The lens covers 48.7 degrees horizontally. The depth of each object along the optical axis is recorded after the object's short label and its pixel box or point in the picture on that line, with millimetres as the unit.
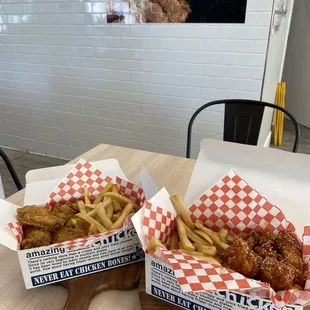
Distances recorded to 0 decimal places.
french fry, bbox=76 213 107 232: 805
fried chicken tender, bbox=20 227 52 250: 770
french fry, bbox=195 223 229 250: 761
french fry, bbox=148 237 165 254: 695
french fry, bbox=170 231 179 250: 768
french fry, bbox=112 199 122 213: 893
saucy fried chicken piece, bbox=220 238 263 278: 658
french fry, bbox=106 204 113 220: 851
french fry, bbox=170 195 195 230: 836
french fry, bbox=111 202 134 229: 804
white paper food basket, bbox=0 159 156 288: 755
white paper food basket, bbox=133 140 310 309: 624
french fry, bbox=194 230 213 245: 770
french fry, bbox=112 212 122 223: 846
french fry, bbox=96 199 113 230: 816
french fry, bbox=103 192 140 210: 904
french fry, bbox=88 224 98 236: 798
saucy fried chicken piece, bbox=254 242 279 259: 706
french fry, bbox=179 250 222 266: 679
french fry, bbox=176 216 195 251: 729
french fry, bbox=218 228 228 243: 792
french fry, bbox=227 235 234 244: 793
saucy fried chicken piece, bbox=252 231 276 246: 759
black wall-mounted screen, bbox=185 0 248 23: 2320
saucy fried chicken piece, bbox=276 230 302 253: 729
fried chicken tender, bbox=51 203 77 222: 885
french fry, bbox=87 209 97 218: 856
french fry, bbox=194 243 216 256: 723
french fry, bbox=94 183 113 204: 928
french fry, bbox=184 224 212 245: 778
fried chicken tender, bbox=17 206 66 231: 817
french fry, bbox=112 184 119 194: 938
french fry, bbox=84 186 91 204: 950
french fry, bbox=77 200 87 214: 874
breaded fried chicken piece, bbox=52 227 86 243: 811
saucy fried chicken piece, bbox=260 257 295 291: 627
